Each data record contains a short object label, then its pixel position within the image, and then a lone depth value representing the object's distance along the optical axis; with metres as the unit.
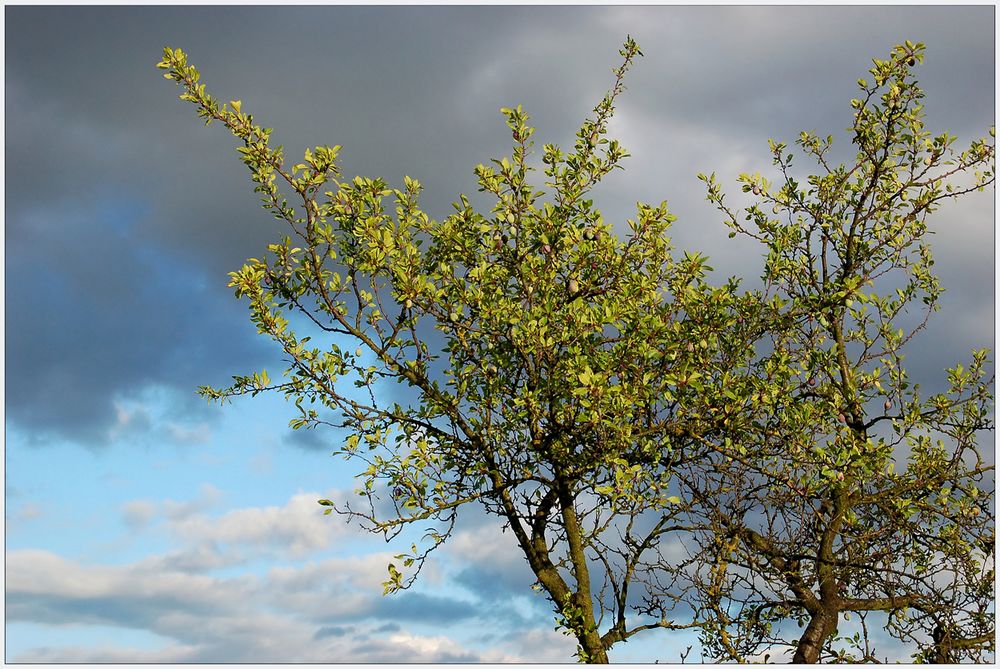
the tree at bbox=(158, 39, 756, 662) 10.71
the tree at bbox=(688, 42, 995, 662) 12.26
